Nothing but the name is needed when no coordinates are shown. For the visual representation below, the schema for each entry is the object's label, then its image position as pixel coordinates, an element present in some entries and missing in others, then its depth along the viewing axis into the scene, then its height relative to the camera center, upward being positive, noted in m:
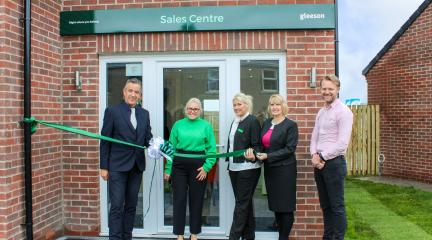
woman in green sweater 5.11 -0.52
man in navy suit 4.87 -0.34
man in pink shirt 4.61 -0.31
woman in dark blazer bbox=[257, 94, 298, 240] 4.85 -0.44
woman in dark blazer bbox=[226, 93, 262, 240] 4.99 -0.49
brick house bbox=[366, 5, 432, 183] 10.43 +0.42
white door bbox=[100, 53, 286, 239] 5.62 +0.30
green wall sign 5.41 +1.24
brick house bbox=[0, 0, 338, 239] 5.45 +0.40
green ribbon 4.81 -0.18
